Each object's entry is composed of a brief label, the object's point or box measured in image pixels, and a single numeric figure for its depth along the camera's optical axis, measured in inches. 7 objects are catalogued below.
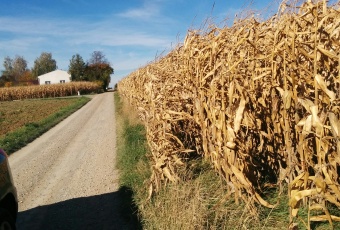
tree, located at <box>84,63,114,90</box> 3363.7
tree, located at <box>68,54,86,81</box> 3442.4
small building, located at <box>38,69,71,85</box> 3971.5
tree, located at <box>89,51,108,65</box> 4194.6
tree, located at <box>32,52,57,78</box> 5393.7
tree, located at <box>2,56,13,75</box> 5459.6
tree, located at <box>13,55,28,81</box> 5487.2
